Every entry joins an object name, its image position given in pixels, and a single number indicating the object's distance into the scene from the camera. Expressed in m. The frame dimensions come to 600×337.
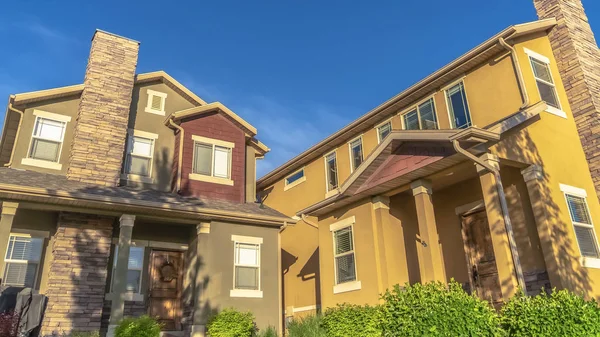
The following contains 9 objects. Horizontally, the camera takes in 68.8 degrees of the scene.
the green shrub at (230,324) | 11.69
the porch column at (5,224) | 10.73
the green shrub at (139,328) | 9.59
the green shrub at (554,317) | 5.88
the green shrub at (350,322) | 9.26
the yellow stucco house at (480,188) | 9.38
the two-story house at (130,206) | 11.67
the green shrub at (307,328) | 10.00
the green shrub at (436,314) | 5.92
